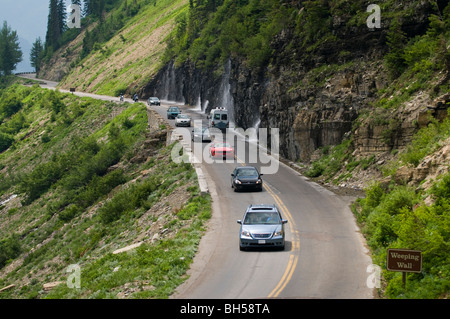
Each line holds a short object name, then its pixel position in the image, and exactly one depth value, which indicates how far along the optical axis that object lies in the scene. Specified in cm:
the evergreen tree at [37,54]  17092
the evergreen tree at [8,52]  15812
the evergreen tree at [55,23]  16738
